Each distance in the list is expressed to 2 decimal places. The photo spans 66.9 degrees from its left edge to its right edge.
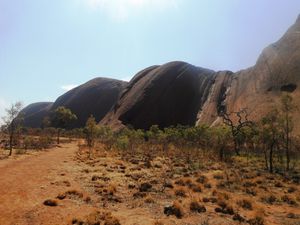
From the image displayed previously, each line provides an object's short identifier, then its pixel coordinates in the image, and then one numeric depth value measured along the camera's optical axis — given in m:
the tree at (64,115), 49.11
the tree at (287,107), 22.03
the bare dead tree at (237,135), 32.57
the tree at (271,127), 21.60
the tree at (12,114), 26.92
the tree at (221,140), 27.66
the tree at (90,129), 33.71
